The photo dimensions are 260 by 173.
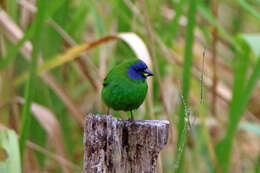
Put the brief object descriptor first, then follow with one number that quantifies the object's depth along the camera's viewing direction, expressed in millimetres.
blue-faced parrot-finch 5109
